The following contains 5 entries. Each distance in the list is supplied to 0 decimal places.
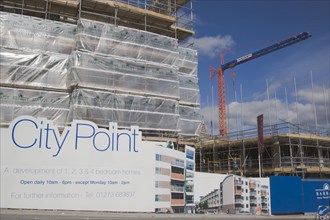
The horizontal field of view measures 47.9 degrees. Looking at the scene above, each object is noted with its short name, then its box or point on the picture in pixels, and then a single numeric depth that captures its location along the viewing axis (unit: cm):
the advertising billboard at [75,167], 1608
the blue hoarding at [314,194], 2503
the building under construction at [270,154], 3016
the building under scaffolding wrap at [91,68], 2262
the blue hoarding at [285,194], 2436
